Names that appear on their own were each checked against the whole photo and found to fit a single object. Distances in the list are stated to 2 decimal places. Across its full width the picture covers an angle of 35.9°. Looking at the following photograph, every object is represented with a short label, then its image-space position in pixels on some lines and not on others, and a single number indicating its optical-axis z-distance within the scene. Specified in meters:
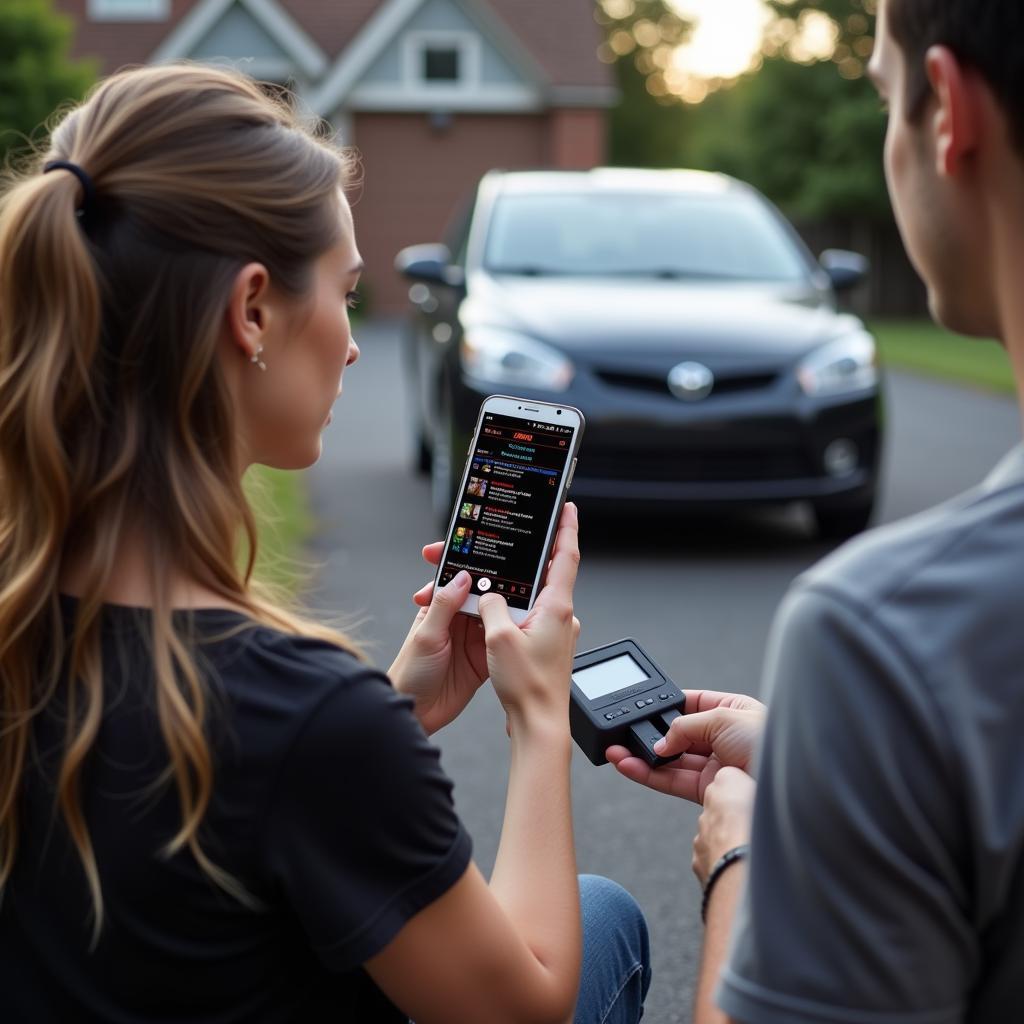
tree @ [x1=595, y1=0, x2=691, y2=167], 66.56
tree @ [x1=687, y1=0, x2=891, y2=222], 33.81
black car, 7.06
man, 1.10
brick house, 32.06
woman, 1.48
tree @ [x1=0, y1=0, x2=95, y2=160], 15.66
